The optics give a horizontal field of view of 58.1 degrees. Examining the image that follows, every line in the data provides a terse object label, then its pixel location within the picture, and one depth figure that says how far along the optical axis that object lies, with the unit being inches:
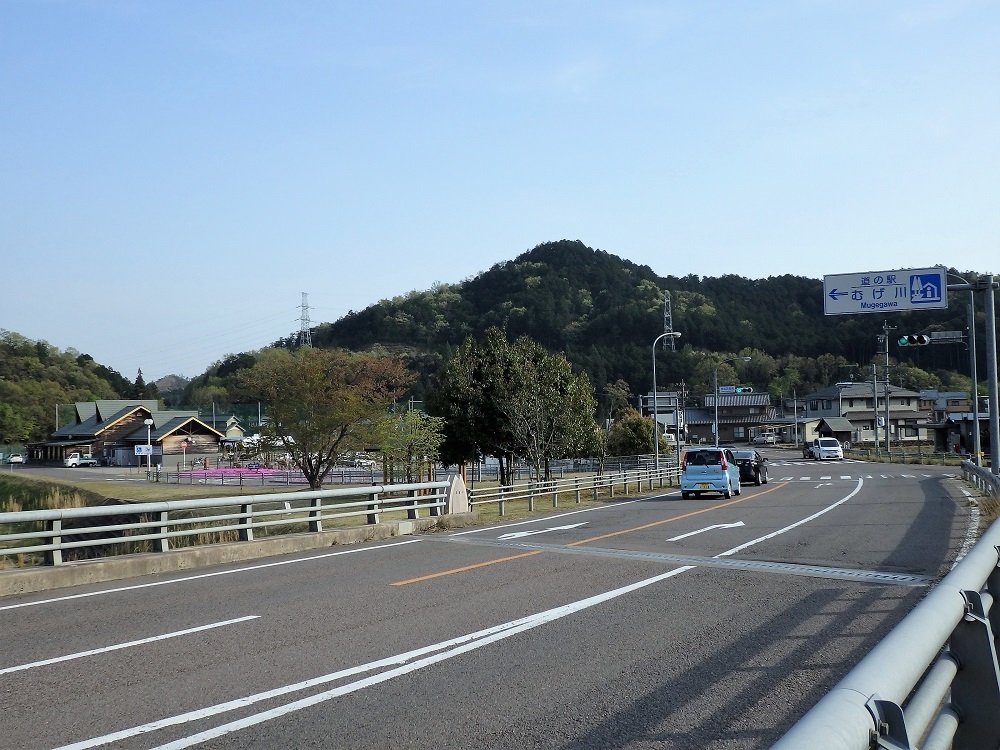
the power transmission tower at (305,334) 4836.4
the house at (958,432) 3061.0
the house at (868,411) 4761.3
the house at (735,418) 5374.0
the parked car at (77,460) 3501.5
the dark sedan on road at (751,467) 1721.2
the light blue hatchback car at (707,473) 1306.6
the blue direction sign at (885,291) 1172.5
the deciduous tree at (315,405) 1664.6
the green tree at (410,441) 1696.6
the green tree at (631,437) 2918.3
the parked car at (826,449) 3107.8
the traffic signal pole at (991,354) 1099.9
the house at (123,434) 3580.2
